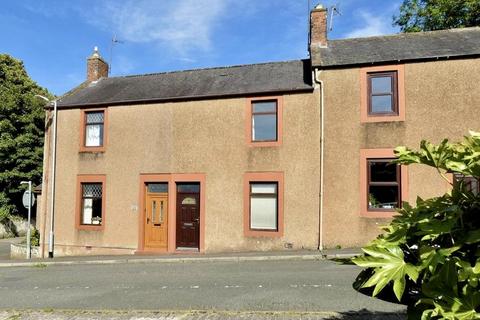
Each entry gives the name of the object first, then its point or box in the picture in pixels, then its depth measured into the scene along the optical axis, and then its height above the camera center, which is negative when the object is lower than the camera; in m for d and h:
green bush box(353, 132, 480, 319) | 2.15 -0.28
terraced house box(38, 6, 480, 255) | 14.07 +1.71
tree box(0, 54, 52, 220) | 29.12 +3.58
